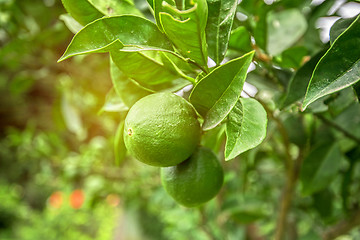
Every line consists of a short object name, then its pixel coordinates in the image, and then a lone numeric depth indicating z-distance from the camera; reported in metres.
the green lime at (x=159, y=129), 0.33
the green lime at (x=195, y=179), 0.38
